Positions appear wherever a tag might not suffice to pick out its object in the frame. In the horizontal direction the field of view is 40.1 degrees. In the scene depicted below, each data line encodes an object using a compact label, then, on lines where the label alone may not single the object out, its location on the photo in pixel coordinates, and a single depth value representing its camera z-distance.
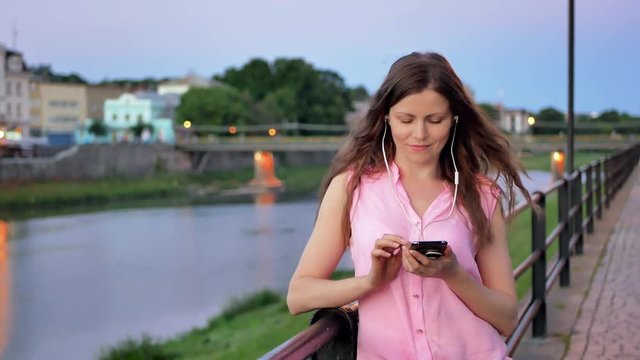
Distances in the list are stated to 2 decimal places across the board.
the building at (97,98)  85.60
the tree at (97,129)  74.69
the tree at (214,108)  70.75
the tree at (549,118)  50.66
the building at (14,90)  65.06
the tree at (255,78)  80.19
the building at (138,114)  80.54
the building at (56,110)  77.62
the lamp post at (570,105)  10.20
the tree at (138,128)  76.47
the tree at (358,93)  92.30
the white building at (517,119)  53.38
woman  1.73
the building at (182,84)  95.50
